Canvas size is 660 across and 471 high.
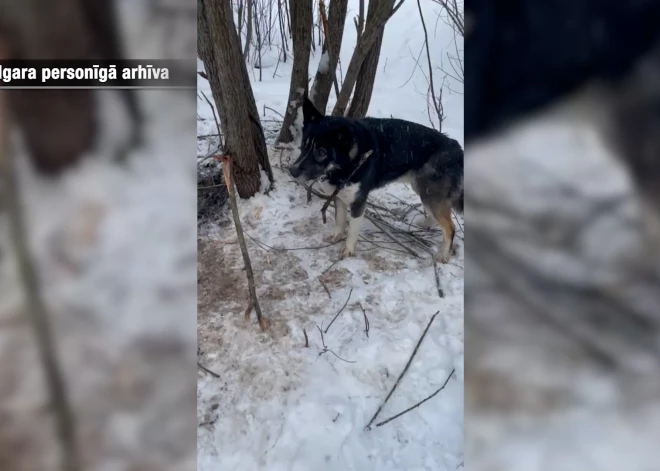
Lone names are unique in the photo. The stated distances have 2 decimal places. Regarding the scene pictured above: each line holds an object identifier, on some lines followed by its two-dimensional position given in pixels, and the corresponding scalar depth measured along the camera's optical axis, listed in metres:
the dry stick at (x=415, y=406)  1.97
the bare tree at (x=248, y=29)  5.98
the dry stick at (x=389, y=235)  3.23
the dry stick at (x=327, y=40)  3.32
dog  3.01
